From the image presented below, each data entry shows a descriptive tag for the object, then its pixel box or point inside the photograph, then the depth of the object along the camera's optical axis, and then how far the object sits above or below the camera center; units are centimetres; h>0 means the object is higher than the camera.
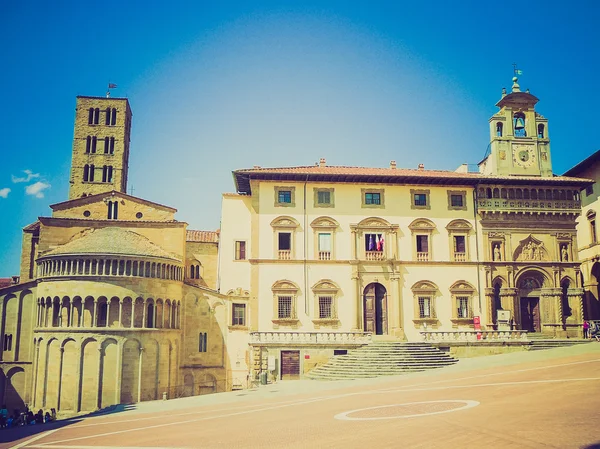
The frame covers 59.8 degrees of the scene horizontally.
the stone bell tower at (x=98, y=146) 6116 +2003
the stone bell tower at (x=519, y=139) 4228 +1429
